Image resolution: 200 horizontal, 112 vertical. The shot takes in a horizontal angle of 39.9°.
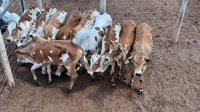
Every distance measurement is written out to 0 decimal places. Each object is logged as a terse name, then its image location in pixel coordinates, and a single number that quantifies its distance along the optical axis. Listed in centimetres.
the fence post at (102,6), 746
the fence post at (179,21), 704
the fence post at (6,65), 557
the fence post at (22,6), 772
